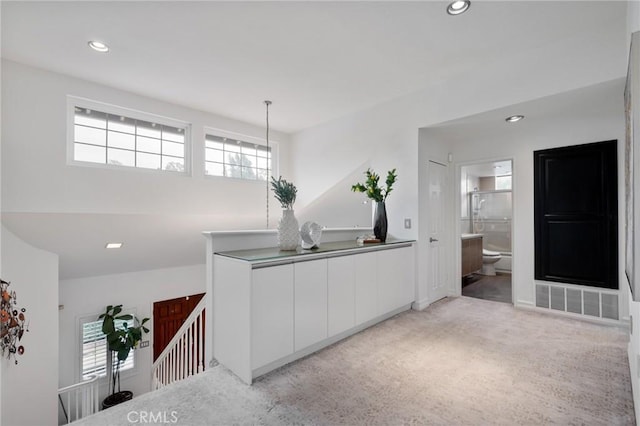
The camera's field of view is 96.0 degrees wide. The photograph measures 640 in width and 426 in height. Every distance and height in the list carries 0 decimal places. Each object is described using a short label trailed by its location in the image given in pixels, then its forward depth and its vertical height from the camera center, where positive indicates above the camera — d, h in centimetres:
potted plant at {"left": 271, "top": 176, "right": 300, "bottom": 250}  254 -6
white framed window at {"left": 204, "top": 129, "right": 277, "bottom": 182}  446 +99
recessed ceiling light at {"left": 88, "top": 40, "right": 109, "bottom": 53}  258 +155
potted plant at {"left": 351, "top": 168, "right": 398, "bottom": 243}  351 +20
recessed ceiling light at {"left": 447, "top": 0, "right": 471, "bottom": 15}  211 +155
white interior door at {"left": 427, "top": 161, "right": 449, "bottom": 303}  389 -27
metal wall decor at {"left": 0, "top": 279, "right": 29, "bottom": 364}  248 -99
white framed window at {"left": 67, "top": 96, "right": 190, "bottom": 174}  335 +99
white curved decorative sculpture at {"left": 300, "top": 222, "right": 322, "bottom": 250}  270 -18
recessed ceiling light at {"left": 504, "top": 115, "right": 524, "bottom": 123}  322 +109
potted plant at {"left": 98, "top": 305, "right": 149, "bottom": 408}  419 -184
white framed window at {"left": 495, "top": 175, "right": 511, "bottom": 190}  664 +76
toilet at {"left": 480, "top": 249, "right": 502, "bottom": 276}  603 -99
